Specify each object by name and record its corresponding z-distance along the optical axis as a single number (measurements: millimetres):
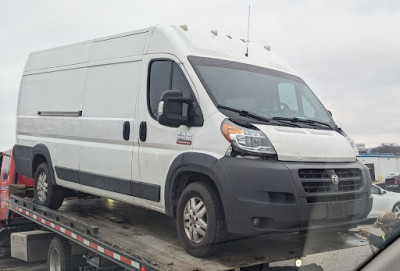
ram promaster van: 3428
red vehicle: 8047
